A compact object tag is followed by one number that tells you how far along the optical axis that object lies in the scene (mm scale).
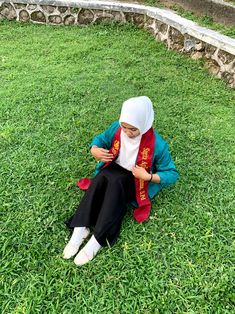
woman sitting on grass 2404
